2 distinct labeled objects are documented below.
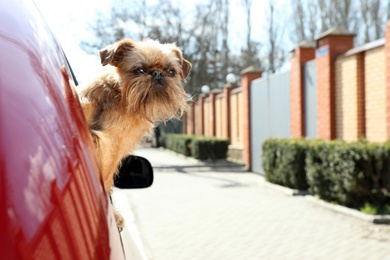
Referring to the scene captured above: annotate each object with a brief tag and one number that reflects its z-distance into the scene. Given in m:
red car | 0.71
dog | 2.18
